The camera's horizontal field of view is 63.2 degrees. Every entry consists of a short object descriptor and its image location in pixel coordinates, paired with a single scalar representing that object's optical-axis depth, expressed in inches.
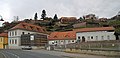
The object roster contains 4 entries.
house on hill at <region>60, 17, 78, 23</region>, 2594.0
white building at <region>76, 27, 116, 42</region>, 1275.5
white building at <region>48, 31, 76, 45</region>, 1441.6
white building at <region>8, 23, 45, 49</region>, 1506.4
